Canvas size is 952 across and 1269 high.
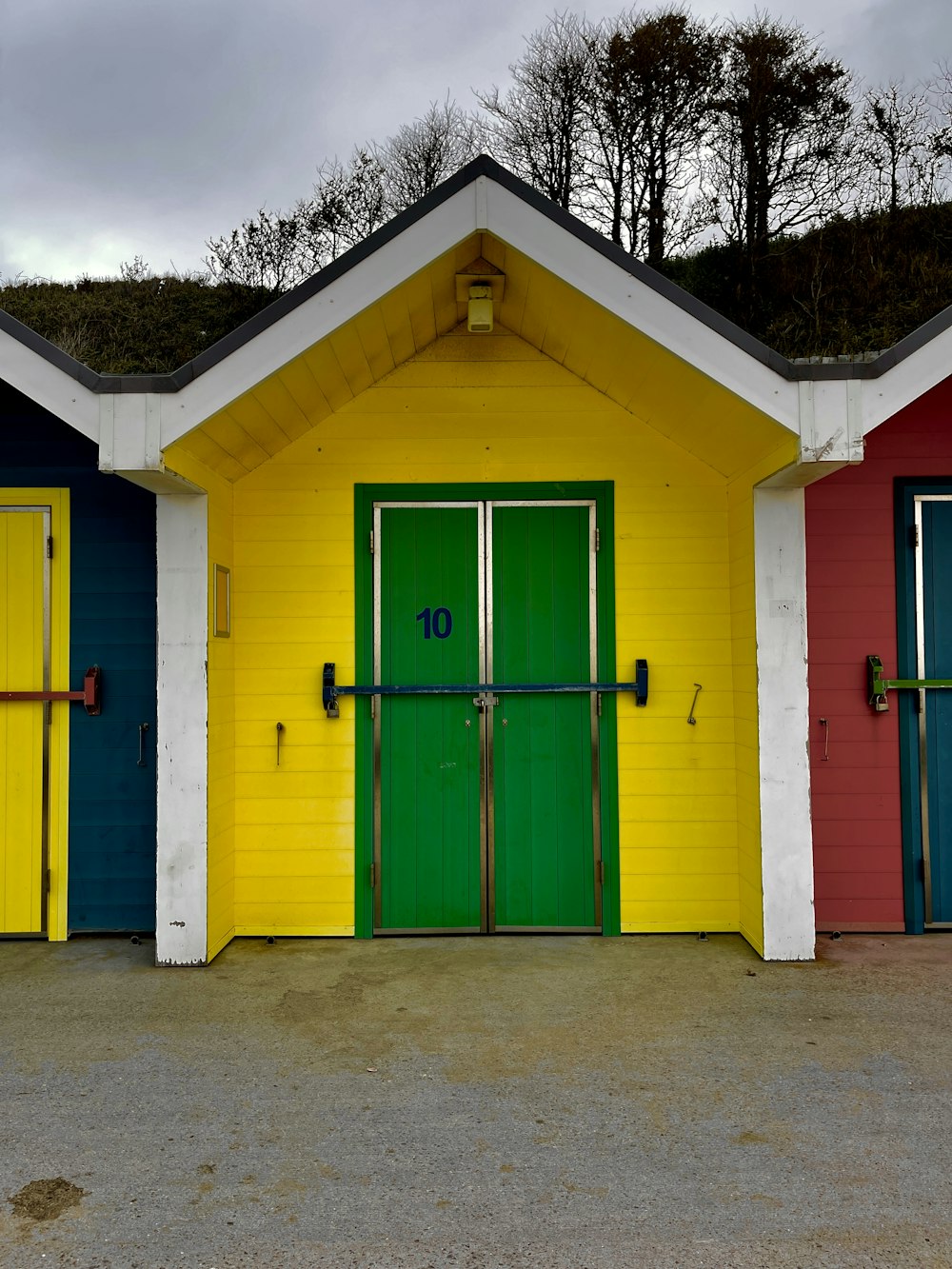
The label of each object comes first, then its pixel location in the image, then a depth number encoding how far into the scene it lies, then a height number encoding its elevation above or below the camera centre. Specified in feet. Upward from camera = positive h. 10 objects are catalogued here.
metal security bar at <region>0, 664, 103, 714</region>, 14.35 -0.25
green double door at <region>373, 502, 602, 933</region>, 14.42 -0.77
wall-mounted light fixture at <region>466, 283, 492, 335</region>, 13.28 +5.33
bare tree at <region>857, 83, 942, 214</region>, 43.70 +25.50
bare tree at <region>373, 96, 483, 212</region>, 47.83 +28.16
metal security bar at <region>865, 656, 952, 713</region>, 14.38 -0.21
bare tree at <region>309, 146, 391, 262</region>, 45.27 +23.68
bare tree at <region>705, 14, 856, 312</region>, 45.01 +26.71
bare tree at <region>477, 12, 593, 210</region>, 47.47 +30.06
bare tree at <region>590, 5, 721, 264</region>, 46.19 +28.60
